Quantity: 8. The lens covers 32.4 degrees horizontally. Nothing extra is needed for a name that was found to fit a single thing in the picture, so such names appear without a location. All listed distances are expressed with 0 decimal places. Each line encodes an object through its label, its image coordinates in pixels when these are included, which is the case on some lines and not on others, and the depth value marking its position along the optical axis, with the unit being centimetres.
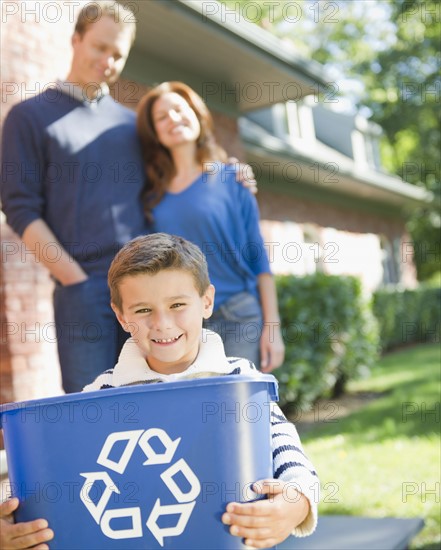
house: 438
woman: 284
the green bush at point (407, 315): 1484
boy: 176
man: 272
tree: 1919
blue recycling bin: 156
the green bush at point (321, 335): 770
